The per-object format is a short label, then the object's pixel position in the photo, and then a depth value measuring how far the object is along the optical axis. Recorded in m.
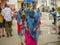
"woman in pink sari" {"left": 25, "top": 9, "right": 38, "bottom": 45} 2.27
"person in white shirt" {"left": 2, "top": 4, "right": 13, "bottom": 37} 3.32
